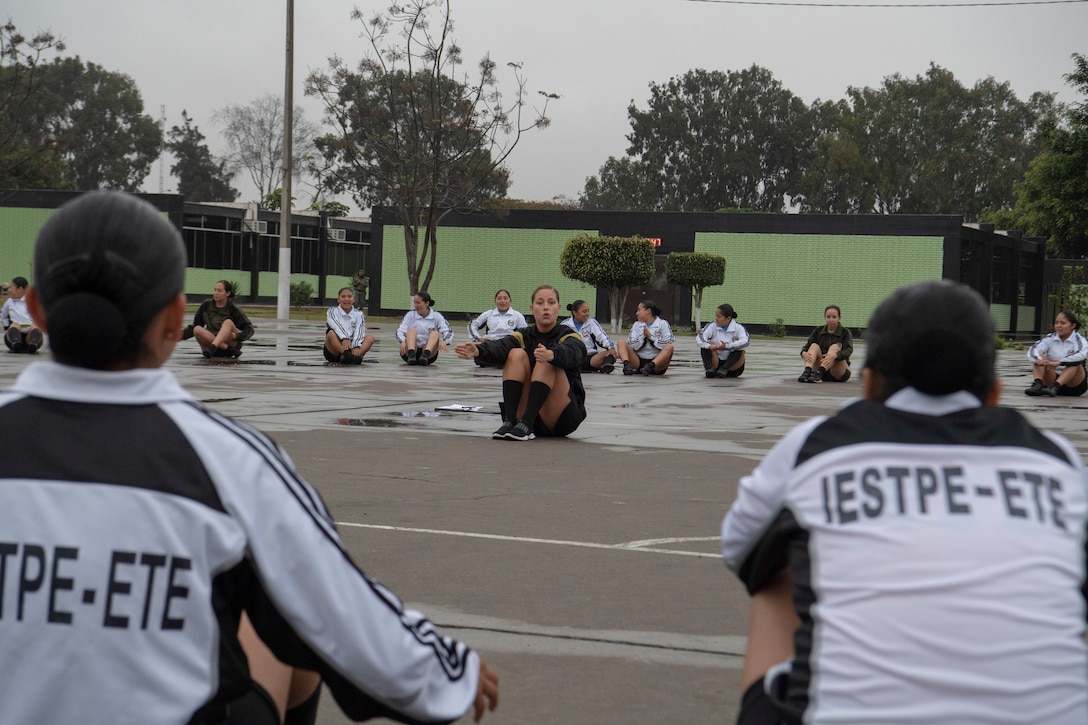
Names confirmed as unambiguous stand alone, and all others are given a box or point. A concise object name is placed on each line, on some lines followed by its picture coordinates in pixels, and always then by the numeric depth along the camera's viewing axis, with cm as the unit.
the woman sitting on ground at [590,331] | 2112
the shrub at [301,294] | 5634
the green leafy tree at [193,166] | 10719
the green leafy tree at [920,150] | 8075
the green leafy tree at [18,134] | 4825
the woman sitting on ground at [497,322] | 2272
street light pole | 3991
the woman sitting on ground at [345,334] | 2200
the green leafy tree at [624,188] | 8625
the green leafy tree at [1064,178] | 5634
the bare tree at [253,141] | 9544
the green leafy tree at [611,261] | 4312
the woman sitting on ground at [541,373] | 1118
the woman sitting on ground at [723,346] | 2264
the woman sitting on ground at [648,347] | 2288
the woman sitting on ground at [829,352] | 2195
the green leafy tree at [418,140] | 5031
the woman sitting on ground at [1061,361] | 1972
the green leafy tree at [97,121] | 9144
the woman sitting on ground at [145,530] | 212
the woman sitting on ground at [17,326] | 2188
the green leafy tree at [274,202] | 6917
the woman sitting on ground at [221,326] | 2164
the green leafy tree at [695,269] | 4616
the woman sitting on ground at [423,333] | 2341
